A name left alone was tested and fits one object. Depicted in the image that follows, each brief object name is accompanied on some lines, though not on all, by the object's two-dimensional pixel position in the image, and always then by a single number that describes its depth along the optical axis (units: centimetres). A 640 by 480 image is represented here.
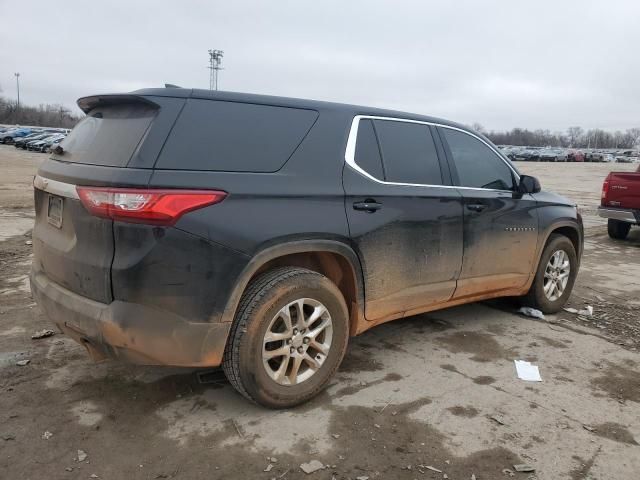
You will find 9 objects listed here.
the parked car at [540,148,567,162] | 7431
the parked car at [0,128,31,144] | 5903
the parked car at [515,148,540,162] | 7519
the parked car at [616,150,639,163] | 8812
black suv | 276
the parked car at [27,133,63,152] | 4681
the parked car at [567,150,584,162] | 7788
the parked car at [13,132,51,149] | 5032
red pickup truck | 975
